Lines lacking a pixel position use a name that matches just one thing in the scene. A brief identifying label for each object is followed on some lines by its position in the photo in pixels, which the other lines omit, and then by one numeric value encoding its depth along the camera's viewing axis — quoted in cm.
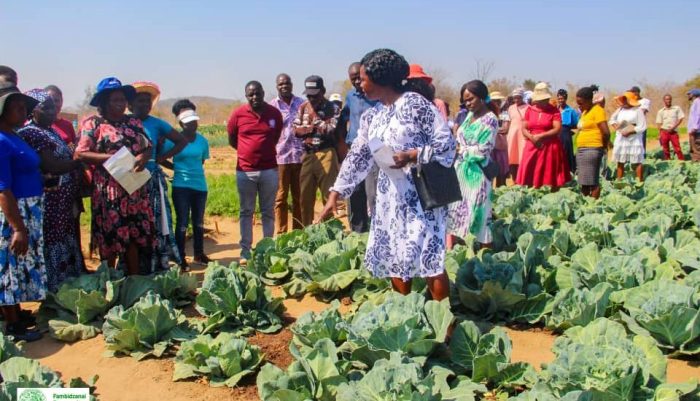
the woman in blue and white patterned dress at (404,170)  350
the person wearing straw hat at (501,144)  952
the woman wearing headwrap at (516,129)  980
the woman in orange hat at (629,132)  1039
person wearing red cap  460
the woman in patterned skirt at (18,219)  412
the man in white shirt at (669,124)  1392
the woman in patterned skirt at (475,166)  513
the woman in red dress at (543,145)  755
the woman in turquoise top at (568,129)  1011
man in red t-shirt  643
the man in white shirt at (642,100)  1155
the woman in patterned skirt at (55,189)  478
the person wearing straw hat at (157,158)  554
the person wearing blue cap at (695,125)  1171
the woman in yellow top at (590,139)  783
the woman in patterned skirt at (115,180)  491
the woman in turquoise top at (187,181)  632
